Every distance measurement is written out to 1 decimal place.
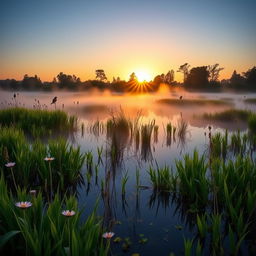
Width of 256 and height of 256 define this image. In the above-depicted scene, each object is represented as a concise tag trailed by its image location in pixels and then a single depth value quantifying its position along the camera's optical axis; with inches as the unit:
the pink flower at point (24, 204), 77.0
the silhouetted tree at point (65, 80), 2554.1
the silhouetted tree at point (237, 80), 2338.6
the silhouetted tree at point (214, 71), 2719.0
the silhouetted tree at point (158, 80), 2316.7
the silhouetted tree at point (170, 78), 2784.9
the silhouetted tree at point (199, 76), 2409.0
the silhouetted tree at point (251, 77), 2139.5
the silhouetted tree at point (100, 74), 3215.3
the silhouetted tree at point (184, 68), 2682.1
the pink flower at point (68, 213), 77.3
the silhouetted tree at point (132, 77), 2690.9
